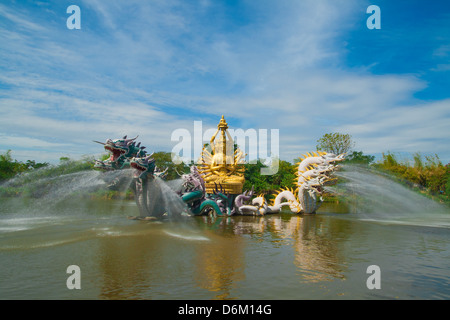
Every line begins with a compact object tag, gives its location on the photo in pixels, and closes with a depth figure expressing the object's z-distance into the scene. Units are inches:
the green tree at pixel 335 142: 1406.3
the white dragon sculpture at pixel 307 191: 672.4
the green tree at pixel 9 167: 1317.2
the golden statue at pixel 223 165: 723.4
